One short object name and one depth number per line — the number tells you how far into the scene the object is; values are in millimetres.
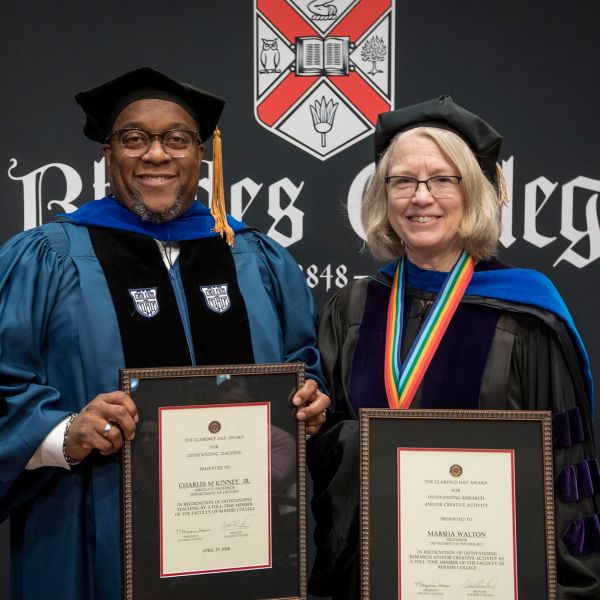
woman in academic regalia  2076
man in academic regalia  2133
